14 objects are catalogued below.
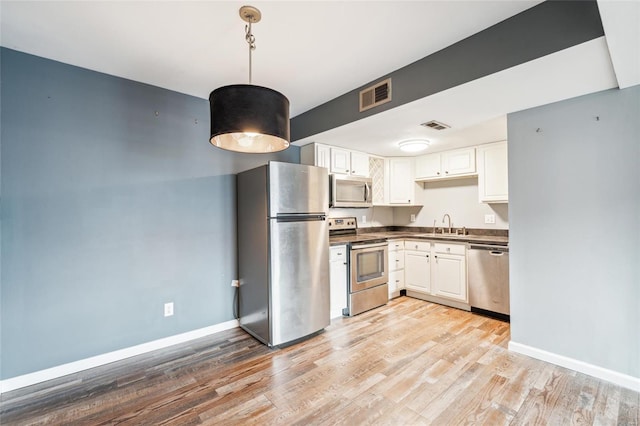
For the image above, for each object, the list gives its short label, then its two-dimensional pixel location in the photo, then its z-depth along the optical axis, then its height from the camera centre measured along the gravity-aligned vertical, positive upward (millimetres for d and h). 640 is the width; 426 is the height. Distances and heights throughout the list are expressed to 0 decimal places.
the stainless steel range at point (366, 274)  3445 -799
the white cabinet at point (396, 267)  4035 -812
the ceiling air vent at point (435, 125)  2881 +932
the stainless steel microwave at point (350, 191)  3744 +307
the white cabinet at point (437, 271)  3621 -823
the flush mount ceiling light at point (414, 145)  3541 +875
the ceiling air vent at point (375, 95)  2496 +1105
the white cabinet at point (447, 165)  3924 +714
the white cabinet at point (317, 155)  3656 +793
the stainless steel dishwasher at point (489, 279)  3236 -823
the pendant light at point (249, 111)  1470 +563
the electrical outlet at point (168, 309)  2731 -926
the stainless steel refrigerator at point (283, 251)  2650 -380
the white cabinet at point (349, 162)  3848 +740
